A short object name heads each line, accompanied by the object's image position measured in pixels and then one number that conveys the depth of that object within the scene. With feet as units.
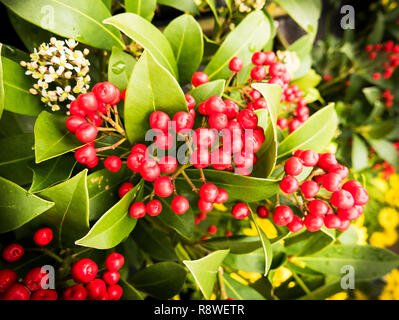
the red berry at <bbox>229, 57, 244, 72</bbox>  0.80
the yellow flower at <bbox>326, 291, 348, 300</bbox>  1.16
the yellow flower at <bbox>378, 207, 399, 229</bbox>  1.57
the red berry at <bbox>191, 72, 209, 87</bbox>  0.78
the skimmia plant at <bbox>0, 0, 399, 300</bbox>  0.67
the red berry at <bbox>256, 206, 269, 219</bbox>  0.86
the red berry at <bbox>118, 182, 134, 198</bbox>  0.76
